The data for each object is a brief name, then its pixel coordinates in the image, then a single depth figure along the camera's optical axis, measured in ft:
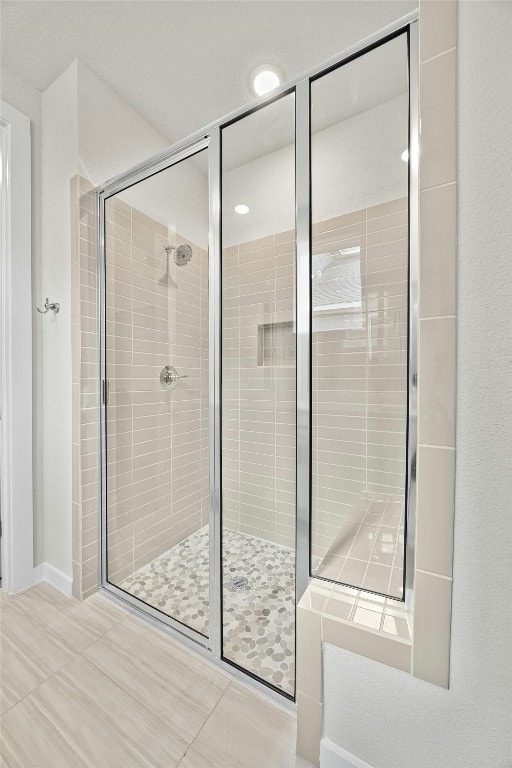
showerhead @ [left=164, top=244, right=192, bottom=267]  5.17
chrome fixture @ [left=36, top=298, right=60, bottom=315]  5.32
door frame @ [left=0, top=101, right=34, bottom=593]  5.13
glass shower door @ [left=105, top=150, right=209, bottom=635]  5.23
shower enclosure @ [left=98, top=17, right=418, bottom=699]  3.43
